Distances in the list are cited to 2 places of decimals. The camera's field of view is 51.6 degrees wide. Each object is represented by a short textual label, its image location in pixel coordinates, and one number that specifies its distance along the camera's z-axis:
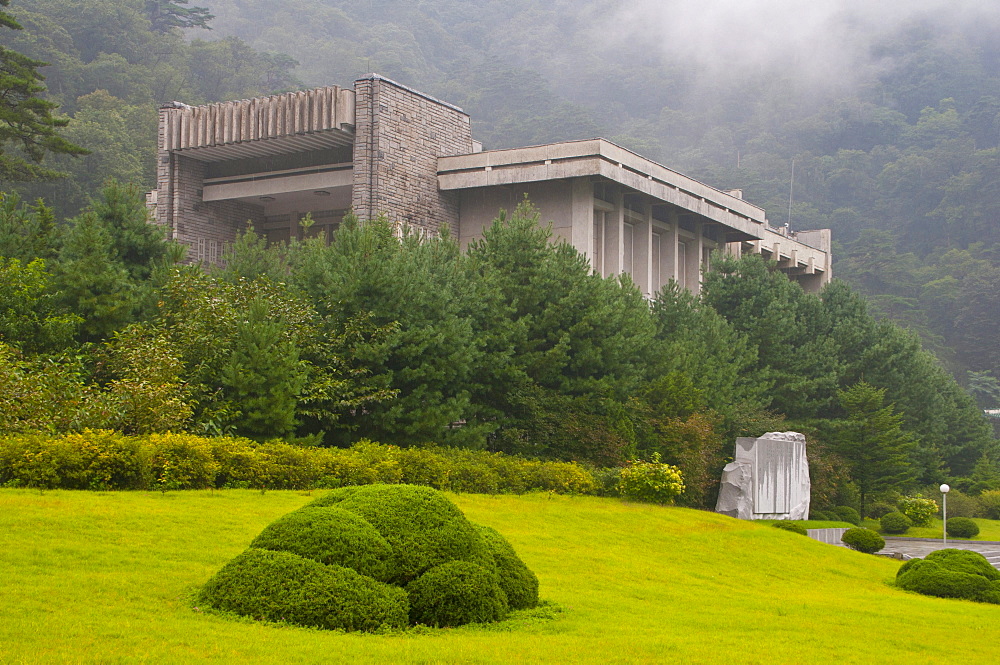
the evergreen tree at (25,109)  25.00
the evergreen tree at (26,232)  22.33
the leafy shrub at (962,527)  35.25
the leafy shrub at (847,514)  34.31
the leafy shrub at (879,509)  38.60
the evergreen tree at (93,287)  20.28
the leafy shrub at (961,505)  41.47
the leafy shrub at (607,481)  21.83
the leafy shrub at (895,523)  34.91
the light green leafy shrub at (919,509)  36.62
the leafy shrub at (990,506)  43.25
